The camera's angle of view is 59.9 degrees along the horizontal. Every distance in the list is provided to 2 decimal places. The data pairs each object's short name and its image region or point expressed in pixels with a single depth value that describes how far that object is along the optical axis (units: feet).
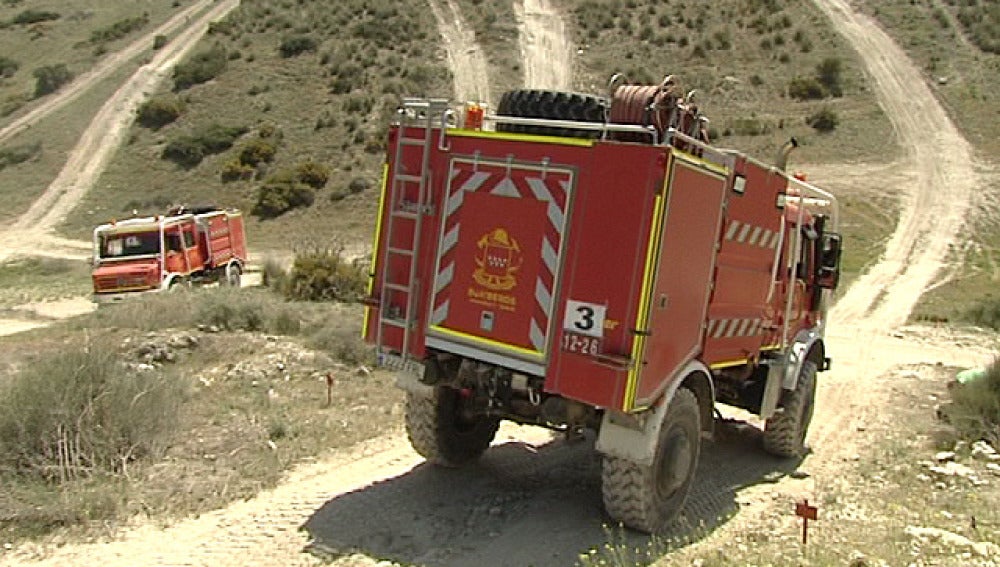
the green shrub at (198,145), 131.75
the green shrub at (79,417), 23.77
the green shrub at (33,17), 217.56
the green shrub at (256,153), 126.82
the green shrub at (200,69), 157.79
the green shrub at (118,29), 198.80
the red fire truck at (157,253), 64.54
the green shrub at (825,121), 120.37
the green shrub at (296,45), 163.84
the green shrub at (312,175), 118.83
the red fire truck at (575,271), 19.21
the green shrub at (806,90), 133.08
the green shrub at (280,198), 113.91
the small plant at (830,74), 134.62
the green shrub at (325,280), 56.90
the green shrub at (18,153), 141.59
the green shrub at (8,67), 185.68
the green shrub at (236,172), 124.47
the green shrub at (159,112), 145.48
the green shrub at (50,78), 171.63
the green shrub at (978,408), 30.68
